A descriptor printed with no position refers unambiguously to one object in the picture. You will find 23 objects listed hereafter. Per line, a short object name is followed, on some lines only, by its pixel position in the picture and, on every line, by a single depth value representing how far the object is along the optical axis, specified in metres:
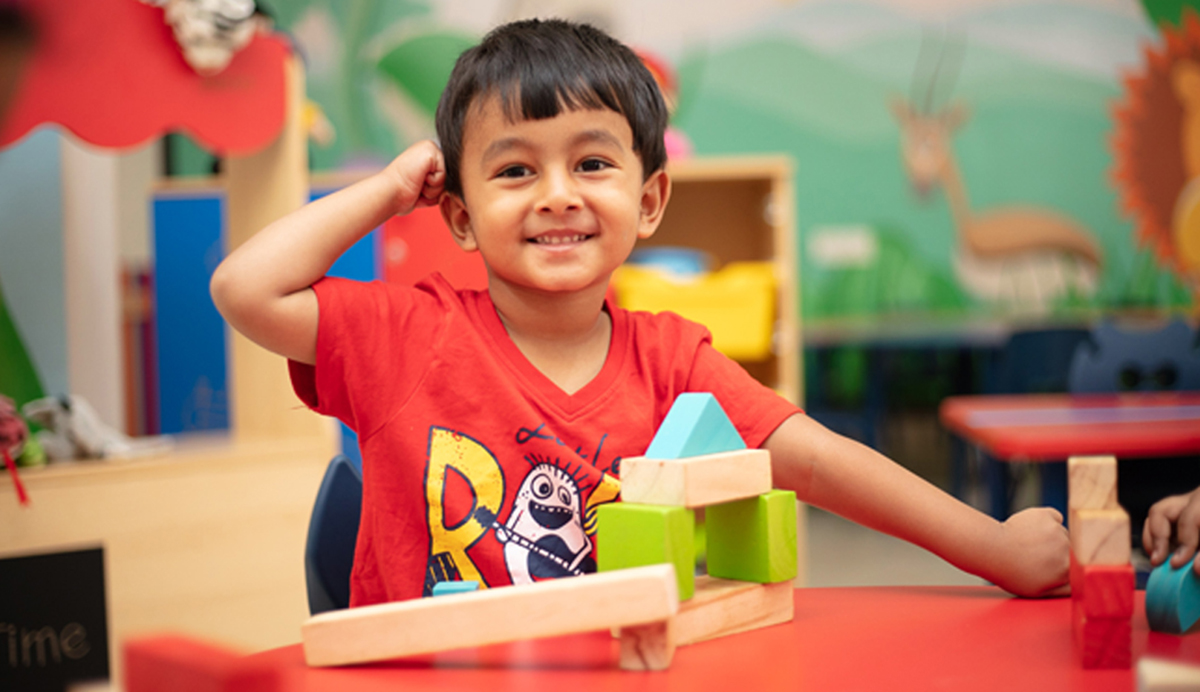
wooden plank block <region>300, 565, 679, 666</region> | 0.59
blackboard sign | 1.86
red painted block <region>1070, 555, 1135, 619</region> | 0.61
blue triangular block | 0.68
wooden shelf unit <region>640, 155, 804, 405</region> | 3.03
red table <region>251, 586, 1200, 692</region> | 0.59
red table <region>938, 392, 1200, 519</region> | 2.06
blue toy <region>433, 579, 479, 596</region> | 0.66
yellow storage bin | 2.92
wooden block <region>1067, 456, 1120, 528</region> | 0.64
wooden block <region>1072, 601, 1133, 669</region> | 0.62
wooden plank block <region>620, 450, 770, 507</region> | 0.66
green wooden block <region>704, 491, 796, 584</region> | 0.72
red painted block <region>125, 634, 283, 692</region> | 0.36
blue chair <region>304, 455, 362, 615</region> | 1.01
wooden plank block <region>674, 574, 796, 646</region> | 0.67
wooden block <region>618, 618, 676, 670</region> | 0.61
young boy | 0.90
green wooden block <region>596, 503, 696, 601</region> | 0.64
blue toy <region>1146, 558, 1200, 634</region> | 0.69
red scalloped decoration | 2.05
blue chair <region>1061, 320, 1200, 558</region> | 2.83
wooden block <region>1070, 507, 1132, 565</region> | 0.62
